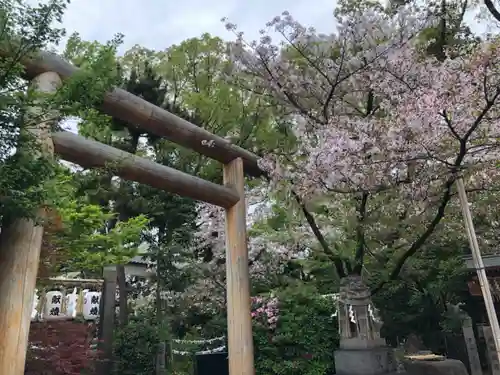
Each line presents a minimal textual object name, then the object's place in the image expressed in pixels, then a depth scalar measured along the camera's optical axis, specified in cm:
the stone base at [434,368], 607
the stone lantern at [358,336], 514
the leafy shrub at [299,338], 692
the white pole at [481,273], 378
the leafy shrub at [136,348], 636
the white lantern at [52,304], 532
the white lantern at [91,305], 618
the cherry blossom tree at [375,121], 419
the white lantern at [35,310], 509
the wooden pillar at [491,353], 696
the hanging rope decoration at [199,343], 736
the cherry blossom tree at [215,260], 780
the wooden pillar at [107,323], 619
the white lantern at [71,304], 570
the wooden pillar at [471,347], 735
